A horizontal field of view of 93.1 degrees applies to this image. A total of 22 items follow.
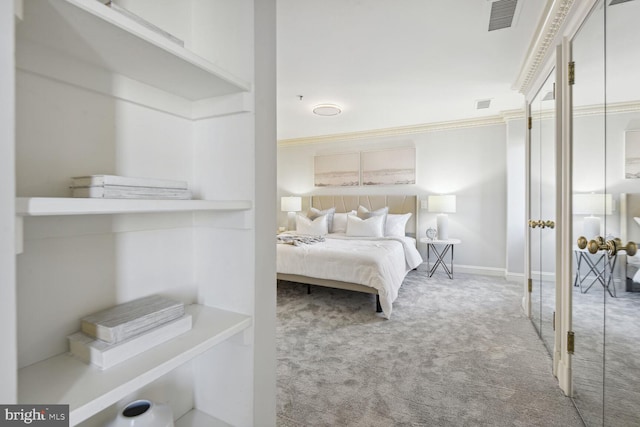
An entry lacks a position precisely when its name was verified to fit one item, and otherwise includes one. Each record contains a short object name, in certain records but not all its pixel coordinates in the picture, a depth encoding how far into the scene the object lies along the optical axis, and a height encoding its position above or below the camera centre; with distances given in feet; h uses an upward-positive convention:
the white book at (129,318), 2.43 -0.90
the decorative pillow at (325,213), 17.01 -0.02
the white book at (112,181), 2.22 +0.25
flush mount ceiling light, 13.21 +4.61
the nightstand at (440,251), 14.92 -2.04
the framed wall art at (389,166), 17.02 +2.66
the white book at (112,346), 2.30 -1.07
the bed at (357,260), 10.06 -1.73
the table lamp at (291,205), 19.25 +0.49
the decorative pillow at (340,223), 16.71 -0.58
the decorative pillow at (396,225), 15.48 -0.65
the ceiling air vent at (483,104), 12.90 +4.72
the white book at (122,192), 2.22 +0.16
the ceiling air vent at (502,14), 6.61 +4.58
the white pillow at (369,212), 16.17 +0.02
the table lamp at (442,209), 15.10 +0.16
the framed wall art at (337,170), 18.43 +2.66
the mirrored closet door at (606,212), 4.02 -0.01
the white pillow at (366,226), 14.96 -0.69
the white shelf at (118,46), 1.88 +1.27
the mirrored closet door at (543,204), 7.21 +0.20
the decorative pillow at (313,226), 15.93 -0.71
